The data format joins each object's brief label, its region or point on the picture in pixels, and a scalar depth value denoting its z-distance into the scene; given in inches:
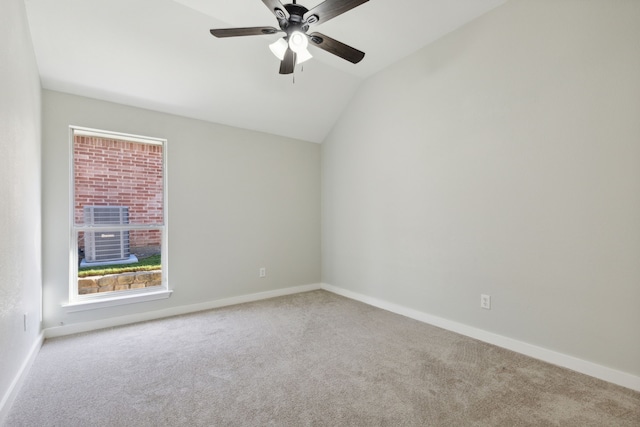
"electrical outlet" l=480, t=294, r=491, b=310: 105.3
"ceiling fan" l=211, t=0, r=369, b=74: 69.9
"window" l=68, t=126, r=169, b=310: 118.8
